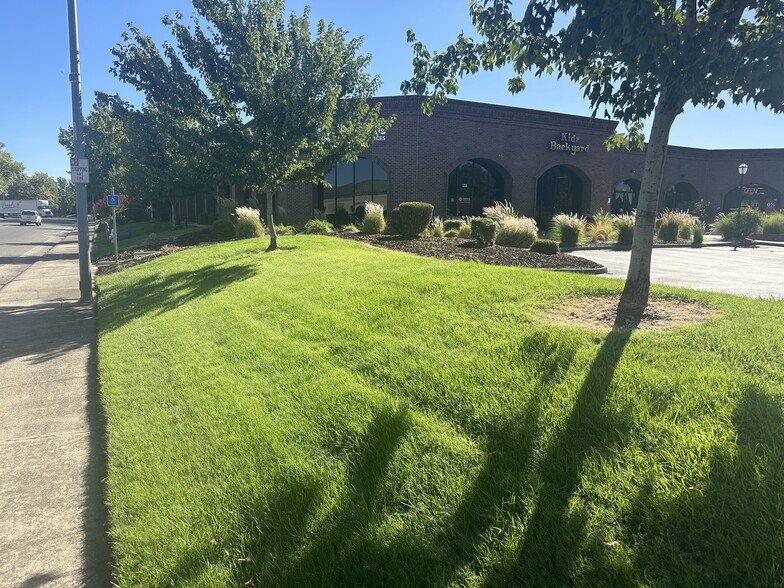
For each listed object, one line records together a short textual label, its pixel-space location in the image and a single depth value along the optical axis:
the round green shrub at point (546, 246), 14.30
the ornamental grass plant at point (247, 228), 21.59
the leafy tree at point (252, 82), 13.57
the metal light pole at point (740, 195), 26.94
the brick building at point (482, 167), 28.27
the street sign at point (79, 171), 11.20
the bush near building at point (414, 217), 18.00
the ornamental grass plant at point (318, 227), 21.97
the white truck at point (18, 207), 108.57
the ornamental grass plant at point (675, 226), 25.14
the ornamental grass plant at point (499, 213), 18.52
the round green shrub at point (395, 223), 18.34
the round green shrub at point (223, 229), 23.63
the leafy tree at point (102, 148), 39.91
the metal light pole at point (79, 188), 10.69
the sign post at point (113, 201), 17.58
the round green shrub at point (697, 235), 24.70
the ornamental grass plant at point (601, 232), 23.28
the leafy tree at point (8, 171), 122.34
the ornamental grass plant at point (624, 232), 22.27
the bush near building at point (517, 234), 15.80
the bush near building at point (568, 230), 20.31
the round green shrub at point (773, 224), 29.97
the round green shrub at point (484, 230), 15.20
